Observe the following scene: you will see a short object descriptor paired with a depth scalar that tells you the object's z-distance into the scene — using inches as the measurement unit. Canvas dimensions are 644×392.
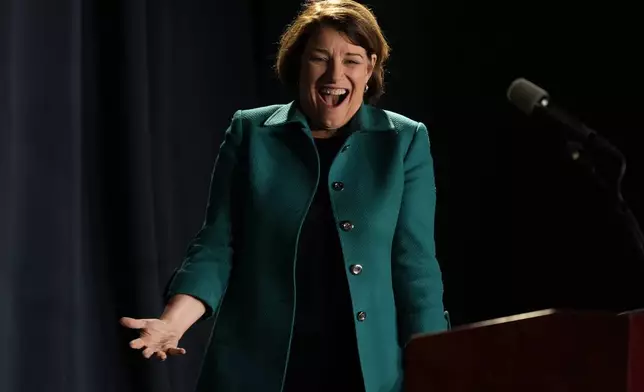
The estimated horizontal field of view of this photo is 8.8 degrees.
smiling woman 317.8
